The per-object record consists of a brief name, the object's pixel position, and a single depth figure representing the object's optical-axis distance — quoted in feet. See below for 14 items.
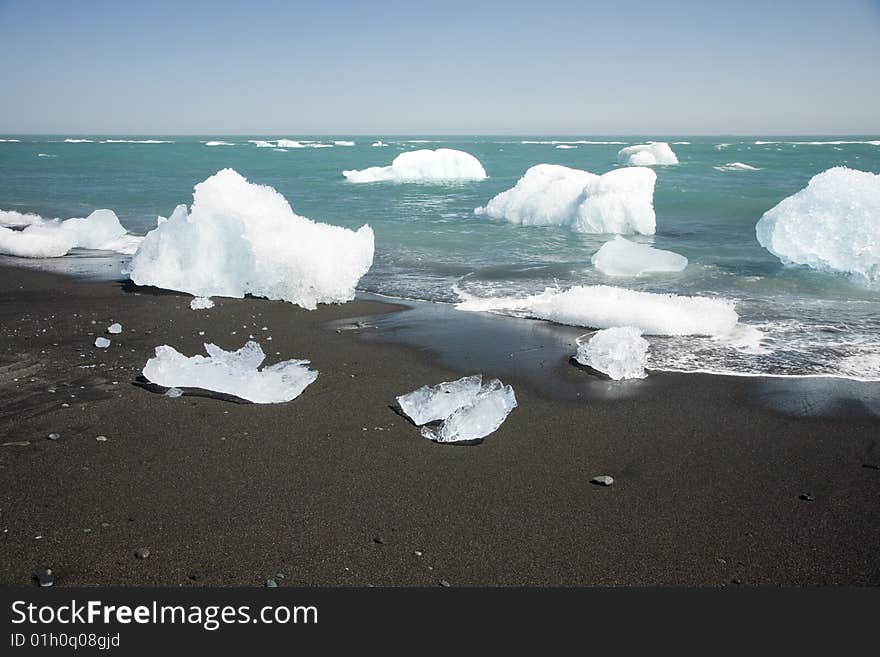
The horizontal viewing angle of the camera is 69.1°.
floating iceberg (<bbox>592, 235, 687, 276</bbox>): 32.42
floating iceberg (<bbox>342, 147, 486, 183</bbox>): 112.68
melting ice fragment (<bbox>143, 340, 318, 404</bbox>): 15.53
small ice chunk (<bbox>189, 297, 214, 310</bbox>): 24.59
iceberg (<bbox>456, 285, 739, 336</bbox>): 21.79
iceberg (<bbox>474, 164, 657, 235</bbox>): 48.91
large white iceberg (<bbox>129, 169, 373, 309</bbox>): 25.82
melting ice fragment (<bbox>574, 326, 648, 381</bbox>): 17.95
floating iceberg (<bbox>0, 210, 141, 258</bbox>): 34.63
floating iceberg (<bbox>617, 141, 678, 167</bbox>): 153.89
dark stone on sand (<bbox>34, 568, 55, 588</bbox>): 8.65
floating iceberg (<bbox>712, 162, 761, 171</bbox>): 135.13
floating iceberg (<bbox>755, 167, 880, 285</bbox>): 31.91
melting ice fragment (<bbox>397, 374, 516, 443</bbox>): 13.84
